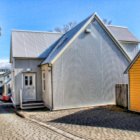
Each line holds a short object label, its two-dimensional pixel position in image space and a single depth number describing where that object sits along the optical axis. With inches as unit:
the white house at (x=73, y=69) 426.8
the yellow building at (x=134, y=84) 355.8
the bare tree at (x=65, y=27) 969.3
